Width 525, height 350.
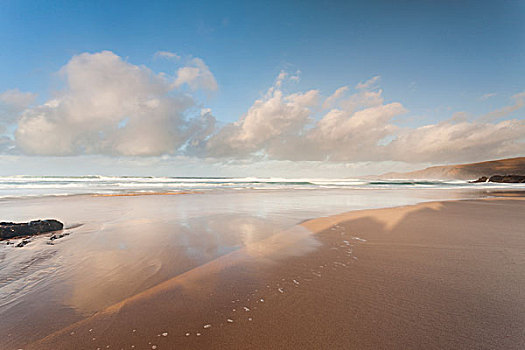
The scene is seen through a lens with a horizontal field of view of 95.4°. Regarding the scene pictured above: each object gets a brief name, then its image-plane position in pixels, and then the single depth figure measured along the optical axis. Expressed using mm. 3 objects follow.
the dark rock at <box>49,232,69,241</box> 5390
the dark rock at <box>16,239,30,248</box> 4930
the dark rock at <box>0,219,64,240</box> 5582
